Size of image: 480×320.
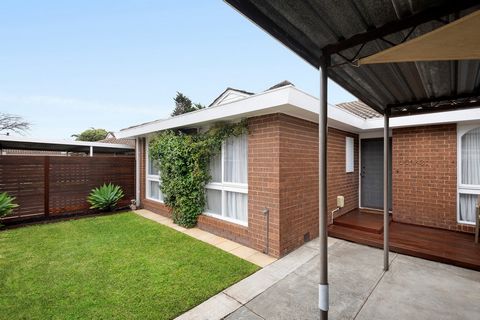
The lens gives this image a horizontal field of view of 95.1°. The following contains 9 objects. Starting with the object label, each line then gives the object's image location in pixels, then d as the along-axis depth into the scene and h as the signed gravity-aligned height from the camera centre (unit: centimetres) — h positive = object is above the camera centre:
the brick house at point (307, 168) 495 -18
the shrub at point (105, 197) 895 -146
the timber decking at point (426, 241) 452 -195
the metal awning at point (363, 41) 184 +126
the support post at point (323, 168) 244 -7
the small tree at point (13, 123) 2308 +414
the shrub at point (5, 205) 691 -137
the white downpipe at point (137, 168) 1017 -29
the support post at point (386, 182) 435 -41
